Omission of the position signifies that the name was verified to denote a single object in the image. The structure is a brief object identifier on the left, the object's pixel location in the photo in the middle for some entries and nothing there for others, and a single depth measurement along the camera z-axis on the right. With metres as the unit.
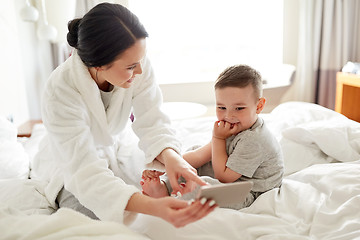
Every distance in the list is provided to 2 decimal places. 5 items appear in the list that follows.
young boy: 1.17
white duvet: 0.84
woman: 0.99
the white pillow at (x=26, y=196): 1.17
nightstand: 2.69
